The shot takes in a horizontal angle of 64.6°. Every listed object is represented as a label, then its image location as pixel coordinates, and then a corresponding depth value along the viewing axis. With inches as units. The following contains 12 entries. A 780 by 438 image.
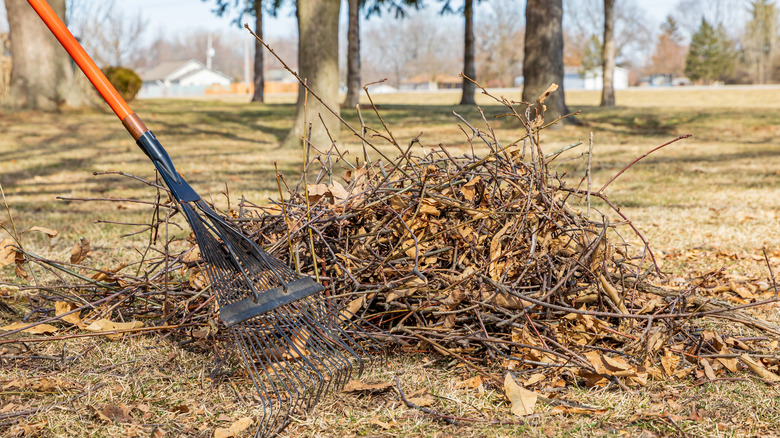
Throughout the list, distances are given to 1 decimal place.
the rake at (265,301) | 81.4
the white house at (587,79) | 2832.2
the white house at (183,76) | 3836.1
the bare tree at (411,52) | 3762.3
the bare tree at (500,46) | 3026.6
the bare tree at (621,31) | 2920.8
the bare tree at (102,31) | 1465.3
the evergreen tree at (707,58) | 2375.7
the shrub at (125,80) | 704.4
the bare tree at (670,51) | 3174.2
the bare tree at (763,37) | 2425.0
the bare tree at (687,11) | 3132.4
